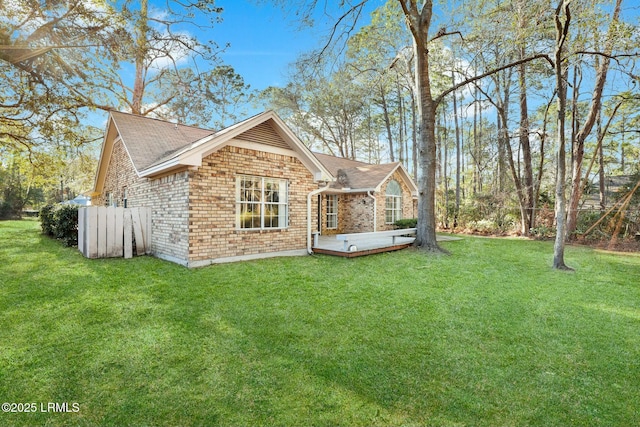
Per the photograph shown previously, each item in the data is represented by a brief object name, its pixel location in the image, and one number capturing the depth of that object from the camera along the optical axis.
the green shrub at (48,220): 12.01
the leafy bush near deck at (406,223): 15.82
